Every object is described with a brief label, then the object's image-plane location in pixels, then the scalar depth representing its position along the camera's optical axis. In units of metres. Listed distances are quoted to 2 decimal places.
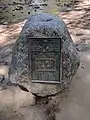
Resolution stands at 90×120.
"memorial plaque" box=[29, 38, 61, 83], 1.58
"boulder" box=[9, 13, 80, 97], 1.60
